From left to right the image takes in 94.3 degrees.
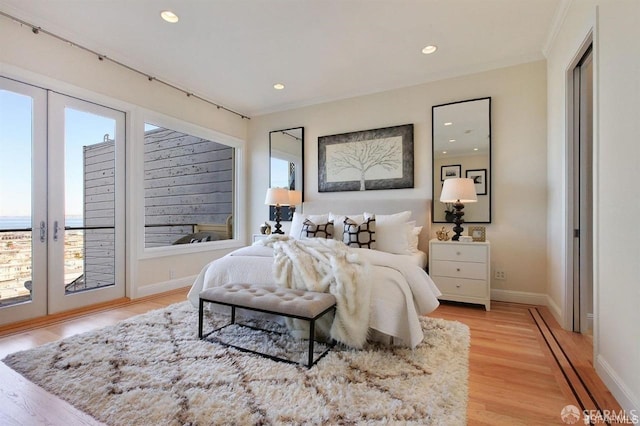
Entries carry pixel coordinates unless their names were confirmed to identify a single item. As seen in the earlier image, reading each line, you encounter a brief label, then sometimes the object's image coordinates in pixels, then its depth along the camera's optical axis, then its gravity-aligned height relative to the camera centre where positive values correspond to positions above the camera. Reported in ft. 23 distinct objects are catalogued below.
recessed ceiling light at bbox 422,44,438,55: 10.69 +6.02
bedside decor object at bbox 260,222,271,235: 15.72 -0.78
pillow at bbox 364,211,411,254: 10.68 -0.74
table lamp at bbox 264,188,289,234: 14.29 +0.84
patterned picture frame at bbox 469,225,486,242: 11.24 -0.75
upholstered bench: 6.21 -1.96
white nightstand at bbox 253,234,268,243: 15.89 -1.19
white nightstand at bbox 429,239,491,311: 10.57 -2.05
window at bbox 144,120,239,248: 13.24 +1.46
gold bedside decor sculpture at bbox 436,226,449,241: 11.62 -0.83
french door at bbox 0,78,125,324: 8.95 +0.41
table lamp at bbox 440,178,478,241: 10.81 +0.81
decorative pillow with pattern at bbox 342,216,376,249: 10.73 -0.72
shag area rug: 4.80 -3.22
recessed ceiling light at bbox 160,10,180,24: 8.84 +6.03
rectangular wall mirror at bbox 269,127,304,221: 16.01 +2.98
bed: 6.92 -1.50
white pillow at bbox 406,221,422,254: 11.04 -0.85
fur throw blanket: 6.90 -1.61
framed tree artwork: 13.42 +2.62
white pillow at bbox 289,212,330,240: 12.13 -0.25
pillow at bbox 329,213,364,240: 11.60 -0.31
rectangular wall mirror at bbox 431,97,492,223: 11.87 +2.63
